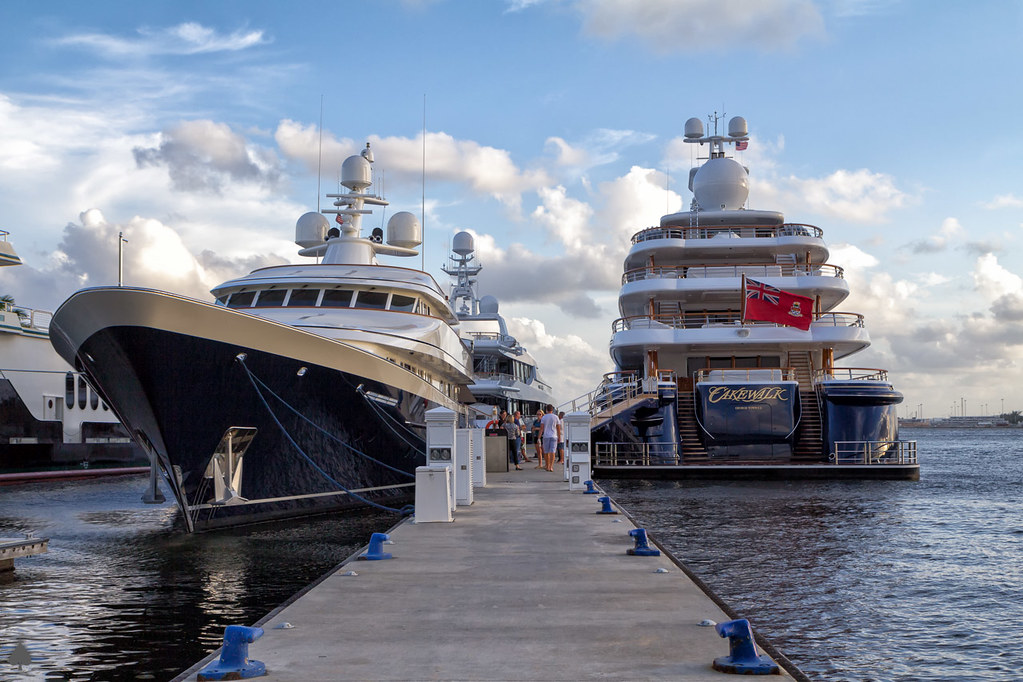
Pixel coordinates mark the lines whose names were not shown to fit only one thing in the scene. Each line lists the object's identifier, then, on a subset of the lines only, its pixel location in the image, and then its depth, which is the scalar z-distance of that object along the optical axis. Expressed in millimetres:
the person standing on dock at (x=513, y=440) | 26891
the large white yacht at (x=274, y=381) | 13594
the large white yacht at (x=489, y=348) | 49156
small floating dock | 11414
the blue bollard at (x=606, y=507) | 13896
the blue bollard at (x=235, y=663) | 5094
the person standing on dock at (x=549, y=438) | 24516
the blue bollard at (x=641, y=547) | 9609
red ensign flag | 27984
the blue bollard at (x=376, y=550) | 9370
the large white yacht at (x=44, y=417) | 30875
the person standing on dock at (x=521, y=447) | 31802
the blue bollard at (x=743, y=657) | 5113
